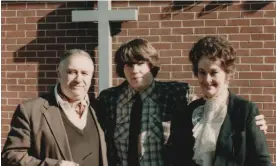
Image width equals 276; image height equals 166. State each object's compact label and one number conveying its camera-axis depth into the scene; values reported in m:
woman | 2.43
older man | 2.52
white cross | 4.22
